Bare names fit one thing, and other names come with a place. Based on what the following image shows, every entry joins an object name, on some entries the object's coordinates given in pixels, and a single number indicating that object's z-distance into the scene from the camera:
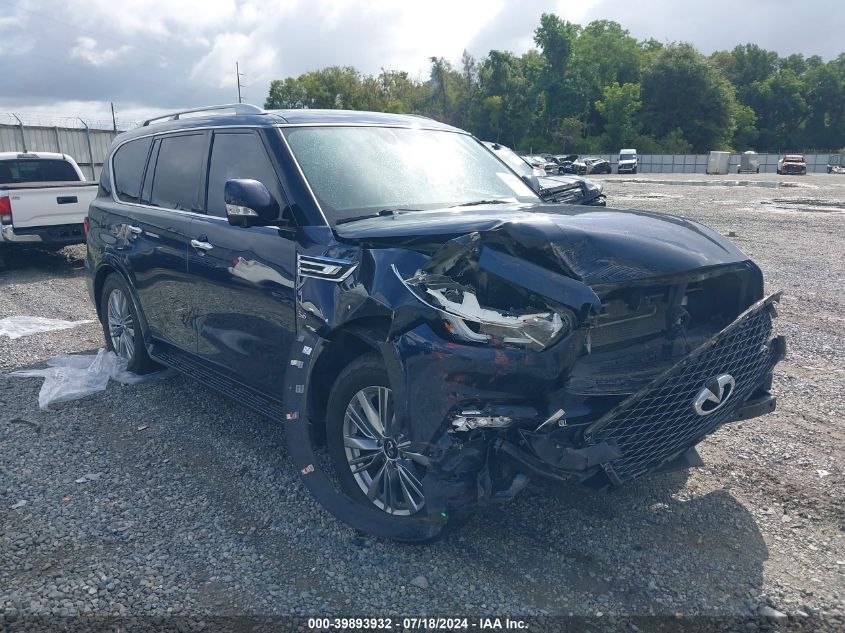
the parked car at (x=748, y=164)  63.53
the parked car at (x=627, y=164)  60.38
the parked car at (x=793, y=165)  55.22
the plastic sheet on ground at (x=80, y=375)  5.47
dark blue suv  2.81
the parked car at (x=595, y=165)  56.34
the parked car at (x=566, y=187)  12.30
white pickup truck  10.50
